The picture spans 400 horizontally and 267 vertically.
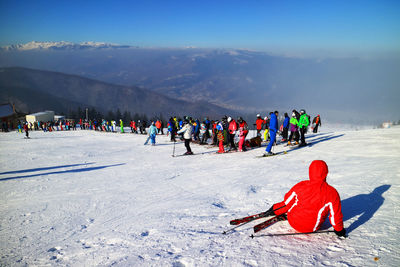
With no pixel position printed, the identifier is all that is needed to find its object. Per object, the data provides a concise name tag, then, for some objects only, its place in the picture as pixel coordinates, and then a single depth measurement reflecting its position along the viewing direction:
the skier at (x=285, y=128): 13.54
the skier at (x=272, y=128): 10.81
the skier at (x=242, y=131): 12.67
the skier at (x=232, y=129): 13.10
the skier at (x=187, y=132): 12.73
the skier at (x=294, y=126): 12.32
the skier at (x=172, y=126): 18.97
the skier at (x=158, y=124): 24.03
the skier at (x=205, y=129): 17.52
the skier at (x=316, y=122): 17.11
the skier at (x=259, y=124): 15.60
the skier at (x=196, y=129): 17.48
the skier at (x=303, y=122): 11.81
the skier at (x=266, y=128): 16.57
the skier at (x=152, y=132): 17.78
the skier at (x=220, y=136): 13.33
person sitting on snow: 3.24
